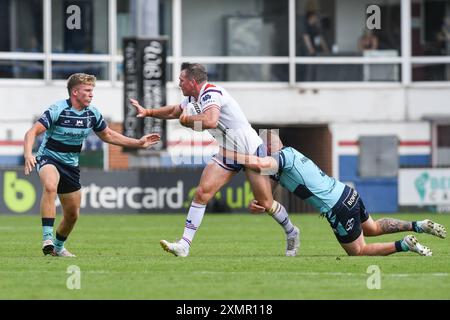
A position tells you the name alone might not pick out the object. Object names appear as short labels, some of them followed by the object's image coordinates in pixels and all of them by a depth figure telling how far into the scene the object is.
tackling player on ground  14.82
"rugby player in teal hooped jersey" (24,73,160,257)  15.43
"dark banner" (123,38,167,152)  31.98
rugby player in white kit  15.06
